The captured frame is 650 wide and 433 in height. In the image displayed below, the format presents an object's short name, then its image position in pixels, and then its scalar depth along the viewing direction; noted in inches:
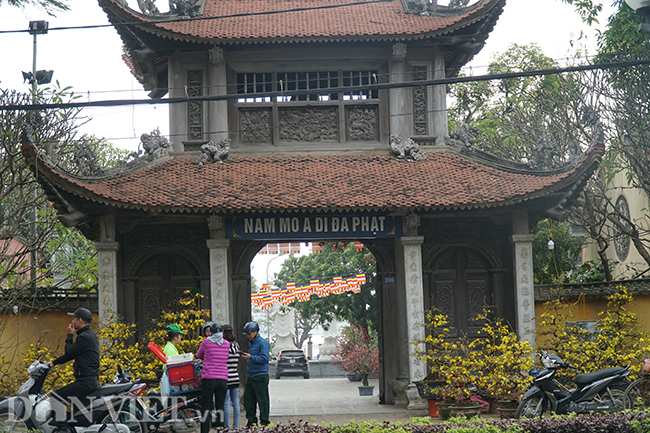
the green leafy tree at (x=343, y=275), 1314.0
